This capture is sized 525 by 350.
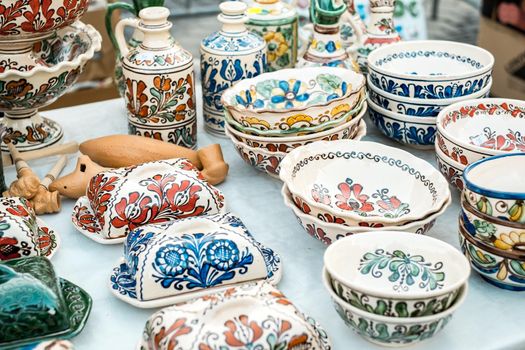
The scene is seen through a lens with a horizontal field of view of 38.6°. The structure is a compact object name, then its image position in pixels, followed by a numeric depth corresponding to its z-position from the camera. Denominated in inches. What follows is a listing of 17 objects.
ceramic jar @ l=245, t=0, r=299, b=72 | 55.2
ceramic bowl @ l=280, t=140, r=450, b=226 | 40.6
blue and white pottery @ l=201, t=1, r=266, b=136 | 49.7
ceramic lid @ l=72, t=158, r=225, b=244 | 38.8
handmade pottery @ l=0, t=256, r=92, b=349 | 31.0
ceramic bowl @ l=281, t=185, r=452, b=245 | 35.6
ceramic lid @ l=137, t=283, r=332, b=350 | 28.3
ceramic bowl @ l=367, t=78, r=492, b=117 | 46.5
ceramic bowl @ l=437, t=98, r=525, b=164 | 45.6
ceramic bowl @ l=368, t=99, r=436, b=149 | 47.2
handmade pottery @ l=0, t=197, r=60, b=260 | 35.6
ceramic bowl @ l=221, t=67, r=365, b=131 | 44.3
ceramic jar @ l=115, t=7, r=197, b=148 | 46.4
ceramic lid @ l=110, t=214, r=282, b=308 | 33.8
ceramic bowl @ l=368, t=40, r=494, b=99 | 46.4
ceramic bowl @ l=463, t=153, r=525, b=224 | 34.2
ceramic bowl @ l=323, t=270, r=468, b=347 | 29.8
